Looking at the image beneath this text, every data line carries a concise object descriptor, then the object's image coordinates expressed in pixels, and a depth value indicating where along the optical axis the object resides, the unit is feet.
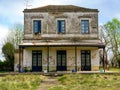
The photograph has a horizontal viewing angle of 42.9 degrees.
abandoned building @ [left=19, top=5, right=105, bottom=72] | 47.43
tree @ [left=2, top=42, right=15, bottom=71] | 55.65
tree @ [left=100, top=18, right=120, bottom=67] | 72.19
